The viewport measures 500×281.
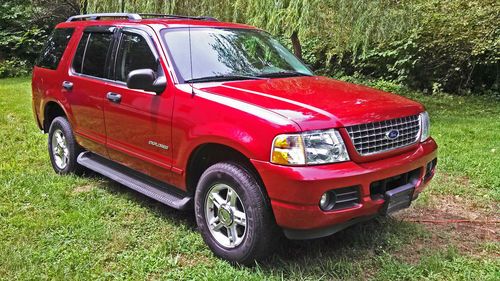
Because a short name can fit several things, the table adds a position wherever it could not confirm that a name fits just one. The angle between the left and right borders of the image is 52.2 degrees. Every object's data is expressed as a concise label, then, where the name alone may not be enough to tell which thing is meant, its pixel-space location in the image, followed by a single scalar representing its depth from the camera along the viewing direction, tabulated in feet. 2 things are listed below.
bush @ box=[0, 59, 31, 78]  63.21
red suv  10.80
